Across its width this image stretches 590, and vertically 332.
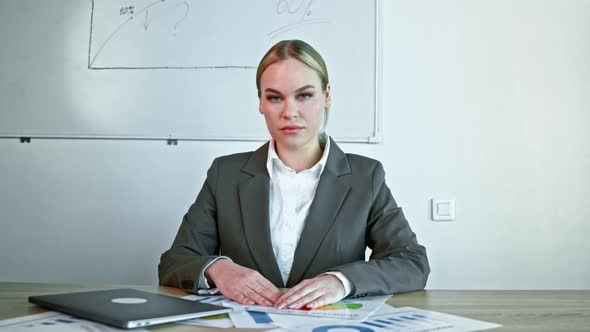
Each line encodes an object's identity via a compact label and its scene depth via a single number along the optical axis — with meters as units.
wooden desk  1.00
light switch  2.41
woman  1.60
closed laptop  0.92
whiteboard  2.44
